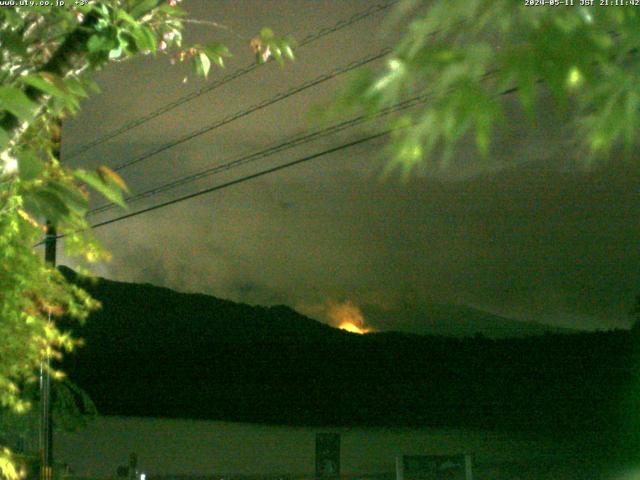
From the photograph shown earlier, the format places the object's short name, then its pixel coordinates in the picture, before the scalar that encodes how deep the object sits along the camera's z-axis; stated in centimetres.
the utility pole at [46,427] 1355
